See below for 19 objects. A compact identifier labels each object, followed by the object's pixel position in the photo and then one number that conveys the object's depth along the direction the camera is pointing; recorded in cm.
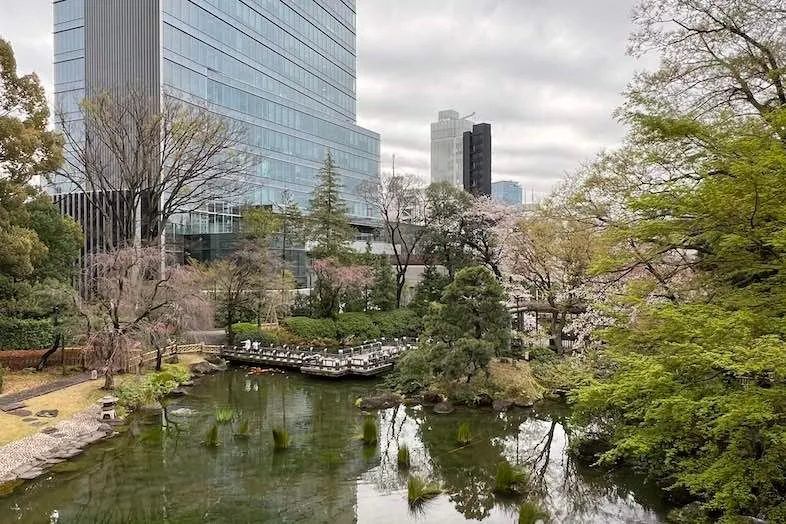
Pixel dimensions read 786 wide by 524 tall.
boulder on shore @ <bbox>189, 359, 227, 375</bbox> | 2233
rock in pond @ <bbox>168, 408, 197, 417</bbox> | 1640
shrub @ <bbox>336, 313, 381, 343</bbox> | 2805
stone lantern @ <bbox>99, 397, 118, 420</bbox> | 1500
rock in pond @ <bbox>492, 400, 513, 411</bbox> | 1701
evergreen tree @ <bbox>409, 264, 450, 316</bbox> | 3147
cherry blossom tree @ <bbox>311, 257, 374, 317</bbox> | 2795
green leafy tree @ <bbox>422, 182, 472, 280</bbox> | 3114
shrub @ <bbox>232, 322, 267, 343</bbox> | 2611
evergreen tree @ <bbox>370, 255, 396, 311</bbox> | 3102
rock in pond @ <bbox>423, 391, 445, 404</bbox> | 1767
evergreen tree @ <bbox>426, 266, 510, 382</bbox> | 1731
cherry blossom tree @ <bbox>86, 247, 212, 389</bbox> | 1725
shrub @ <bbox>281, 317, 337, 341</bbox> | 2709
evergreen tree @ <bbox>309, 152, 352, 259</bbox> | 2927
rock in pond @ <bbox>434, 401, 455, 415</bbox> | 1681
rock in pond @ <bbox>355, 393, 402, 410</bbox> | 1734
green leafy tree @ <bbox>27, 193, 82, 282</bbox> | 2152
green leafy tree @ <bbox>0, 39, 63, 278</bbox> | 1661
